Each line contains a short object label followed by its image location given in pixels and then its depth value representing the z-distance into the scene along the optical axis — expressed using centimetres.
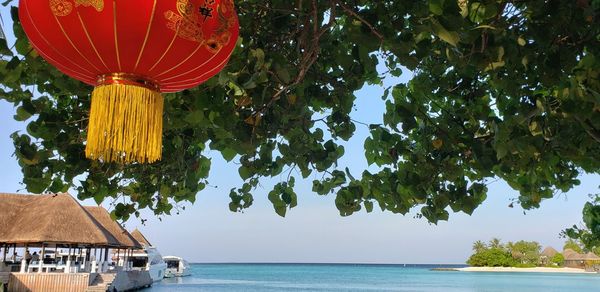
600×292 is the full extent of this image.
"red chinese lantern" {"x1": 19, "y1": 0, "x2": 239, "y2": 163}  152
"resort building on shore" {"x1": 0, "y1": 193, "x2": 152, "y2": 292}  1438
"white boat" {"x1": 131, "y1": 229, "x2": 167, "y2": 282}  3209
